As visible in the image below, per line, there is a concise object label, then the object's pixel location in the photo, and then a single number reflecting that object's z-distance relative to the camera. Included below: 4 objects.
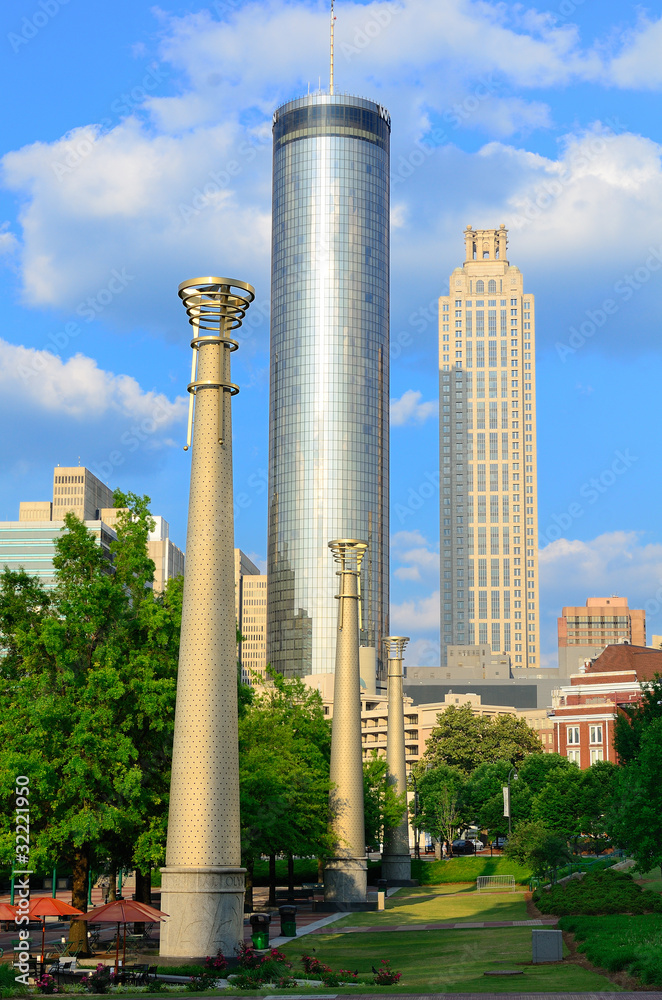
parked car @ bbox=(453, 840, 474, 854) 131.00
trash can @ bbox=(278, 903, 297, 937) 43.78
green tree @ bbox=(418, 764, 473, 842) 112.69
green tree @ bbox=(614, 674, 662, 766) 68.56
